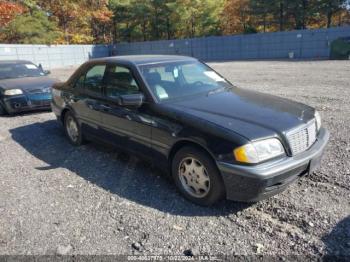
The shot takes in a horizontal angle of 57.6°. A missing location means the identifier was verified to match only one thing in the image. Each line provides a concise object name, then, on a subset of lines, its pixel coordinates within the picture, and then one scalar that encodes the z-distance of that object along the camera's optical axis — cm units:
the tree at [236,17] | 3719
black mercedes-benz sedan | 296
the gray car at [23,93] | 788
